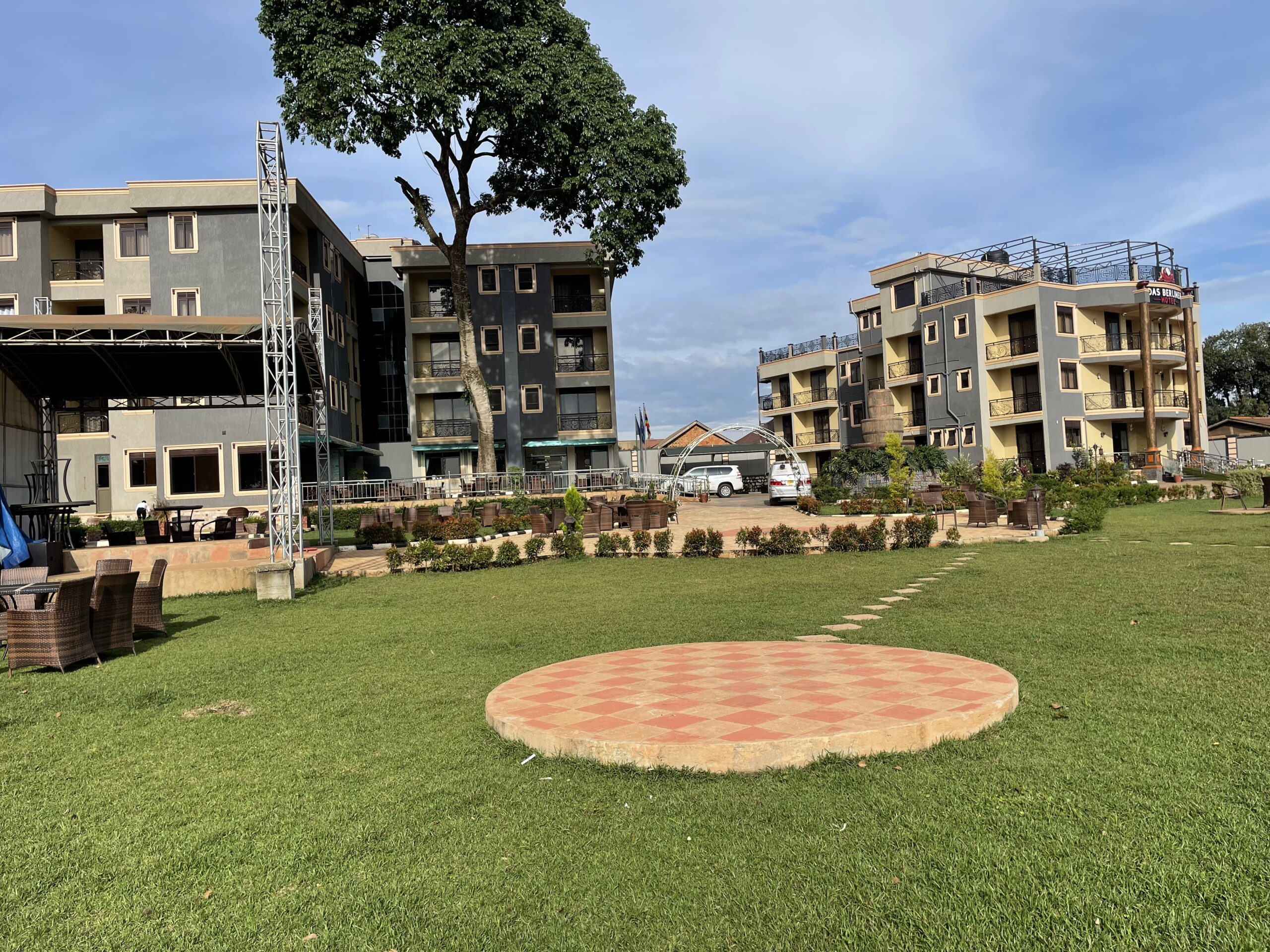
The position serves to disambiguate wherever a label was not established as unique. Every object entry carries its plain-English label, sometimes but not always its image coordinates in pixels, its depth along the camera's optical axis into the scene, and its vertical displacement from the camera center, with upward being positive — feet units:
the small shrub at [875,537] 54.85 -3.94
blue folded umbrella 37.81 -1.28
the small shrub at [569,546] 56.80 -3.75
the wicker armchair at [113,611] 27.37 -3.24
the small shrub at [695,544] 55.16 -3.86
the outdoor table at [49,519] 51.11 -0.44
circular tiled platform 13.57 -3.98
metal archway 95.35 +3.73
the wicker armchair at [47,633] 25.35 -3.46
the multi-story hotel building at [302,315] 100.48 +24.01
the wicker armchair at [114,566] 33.91 -2.21
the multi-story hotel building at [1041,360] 125.08 +15.75
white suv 131.23 +0.35
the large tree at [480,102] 87.76 +40.19
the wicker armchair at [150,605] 31.60 -3.50
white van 101.35 -0.71
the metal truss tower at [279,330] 43.75 +8.65
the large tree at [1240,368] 217.77 +22.51
